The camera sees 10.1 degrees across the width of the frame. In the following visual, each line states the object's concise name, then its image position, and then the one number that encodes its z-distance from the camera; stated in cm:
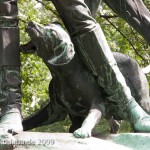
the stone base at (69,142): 579
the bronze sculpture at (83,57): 631
